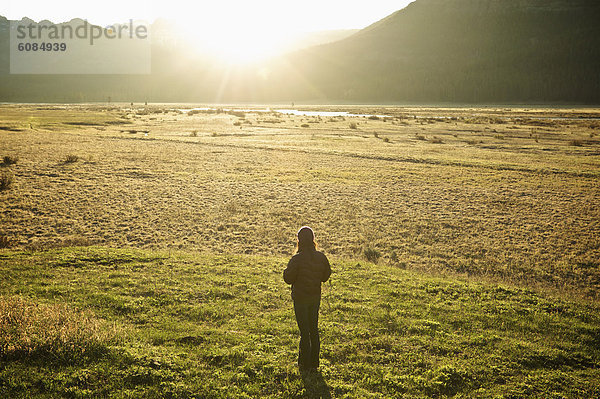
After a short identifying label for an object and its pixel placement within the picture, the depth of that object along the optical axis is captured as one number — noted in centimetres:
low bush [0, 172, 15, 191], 2225
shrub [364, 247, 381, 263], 1492
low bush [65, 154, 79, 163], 3008
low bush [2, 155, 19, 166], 2798
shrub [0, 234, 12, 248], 1478
